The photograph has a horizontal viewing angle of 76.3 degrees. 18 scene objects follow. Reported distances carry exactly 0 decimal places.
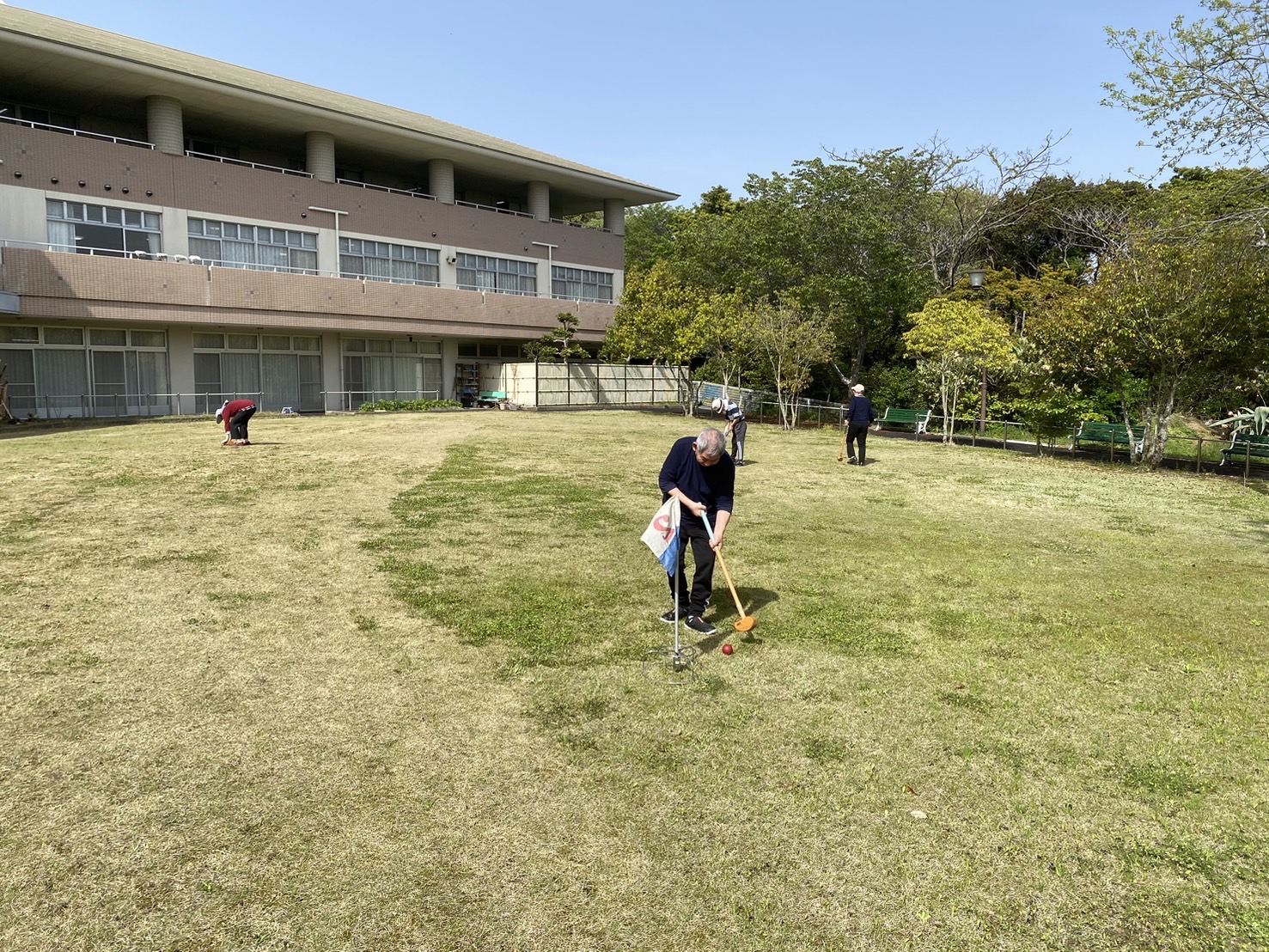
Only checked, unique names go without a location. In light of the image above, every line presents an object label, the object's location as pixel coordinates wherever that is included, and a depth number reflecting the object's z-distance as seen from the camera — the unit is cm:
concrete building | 2581
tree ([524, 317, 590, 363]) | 3800
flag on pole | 682
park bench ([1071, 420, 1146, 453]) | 2255
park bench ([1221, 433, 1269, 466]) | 1912
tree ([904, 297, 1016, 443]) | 2450
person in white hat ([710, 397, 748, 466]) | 1617
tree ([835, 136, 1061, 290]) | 3681
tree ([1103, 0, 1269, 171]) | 1331
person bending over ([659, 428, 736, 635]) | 702
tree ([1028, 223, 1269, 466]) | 1856
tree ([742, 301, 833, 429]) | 2880
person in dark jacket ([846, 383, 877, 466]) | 1866
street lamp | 2948
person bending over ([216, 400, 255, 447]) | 1794
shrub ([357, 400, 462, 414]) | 3209
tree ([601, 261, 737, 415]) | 3111
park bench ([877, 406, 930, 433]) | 2912
